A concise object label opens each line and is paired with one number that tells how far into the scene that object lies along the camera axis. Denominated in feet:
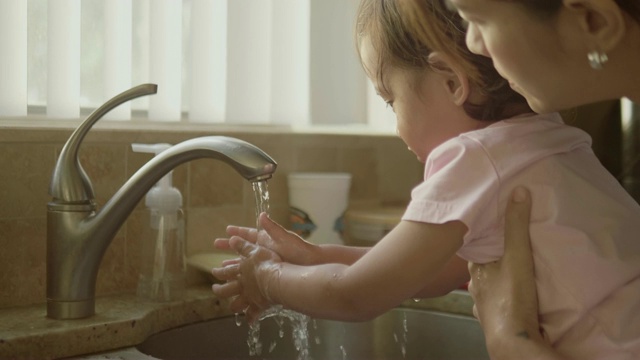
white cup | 6.11
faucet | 4.42
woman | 2.66
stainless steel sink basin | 5.18
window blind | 5.28
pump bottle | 4.98
